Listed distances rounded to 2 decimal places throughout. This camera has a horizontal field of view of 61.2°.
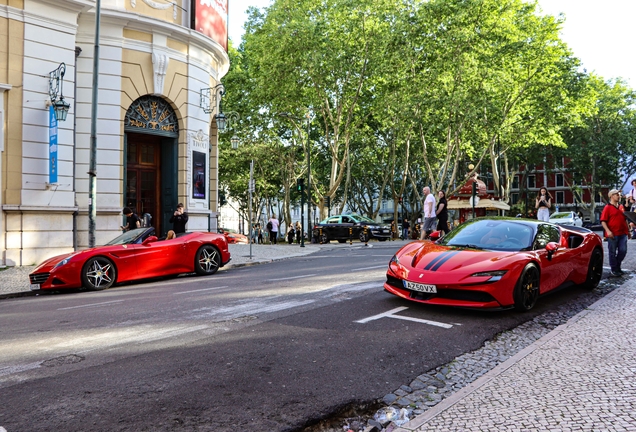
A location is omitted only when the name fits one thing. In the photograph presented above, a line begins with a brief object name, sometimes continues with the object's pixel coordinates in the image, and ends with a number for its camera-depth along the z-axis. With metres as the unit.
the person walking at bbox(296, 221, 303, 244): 35.95
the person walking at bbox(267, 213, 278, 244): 33.41
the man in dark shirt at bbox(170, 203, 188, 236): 15.57
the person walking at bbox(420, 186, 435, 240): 15.96
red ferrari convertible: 10.16
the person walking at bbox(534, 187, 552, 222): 14.52
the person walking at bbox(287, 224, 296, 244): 35.53
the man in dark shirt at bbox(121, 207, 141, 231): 15.59
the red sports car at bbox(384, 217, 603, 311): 6.30
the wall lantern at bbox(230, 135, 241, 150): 25.19
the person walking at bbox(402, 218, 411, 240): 39.59
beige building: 15.37
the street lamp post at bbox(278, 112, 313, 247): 29.85
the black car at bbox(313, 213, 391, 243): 29.91
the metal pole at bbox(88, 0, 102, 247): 14.47
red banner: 20.59
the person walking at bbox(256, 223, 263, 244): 47.42
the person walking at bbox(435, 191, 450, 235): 15.81
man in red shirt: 9.85
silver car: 33.25
